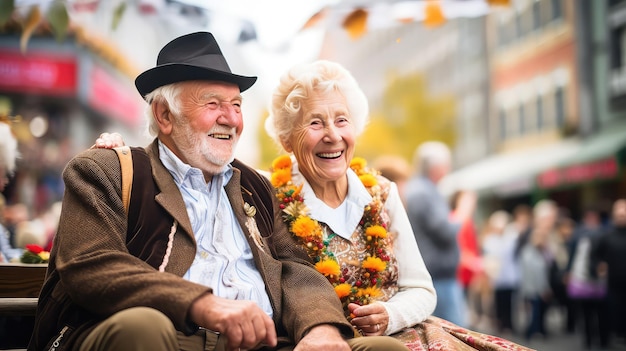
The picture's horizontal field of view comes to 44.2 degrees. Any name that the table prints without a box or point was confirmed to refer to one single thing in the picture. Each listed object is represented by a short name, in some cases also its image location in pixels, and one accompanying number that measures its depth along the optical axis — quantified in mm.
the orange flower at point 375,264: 3523
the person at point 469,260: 9164
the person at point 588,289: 10750
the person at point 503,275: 11602
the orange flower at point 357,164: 3961
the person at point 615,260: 10078
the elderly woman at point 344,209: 3486
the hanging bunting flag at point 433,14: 4527
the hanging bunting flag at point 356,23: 4637
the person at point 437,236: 7082
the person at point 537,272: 11758
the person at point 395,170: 7391
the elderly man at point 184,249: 2639
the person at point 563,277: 12289
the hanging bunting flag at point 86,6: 5855
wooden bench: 3455
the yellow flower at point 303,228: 3492
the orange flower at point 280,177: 3699
